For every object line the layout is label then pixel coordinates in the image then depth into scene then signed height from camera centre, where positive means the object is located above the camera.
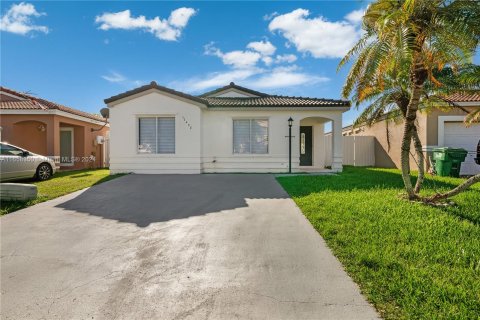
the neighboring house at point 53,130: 15.19 +1.57
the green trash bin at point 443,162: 12.01 -0.25
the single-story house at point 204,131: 12.95 +1.18
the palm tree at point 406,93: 7.54 +2.10
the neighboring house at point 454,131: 13.23 +1.29
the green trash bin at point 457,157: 11.95 -0.03
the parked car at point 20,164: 10.60 -0.41
